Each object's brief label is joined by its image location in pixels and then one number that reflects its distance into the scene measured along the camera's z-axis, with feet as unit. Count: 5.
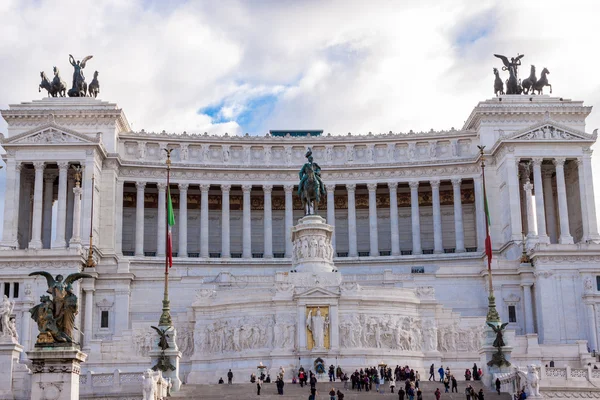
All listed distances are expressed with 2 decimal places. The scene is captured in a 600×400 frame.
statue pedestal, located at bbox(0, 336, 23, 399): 157.70
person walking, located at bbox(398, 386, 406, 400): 151.23
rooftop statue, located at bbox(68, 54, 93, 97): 316.81
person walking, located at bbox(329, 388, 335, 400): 147.74
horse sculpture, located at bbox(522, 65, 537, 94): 322.34
